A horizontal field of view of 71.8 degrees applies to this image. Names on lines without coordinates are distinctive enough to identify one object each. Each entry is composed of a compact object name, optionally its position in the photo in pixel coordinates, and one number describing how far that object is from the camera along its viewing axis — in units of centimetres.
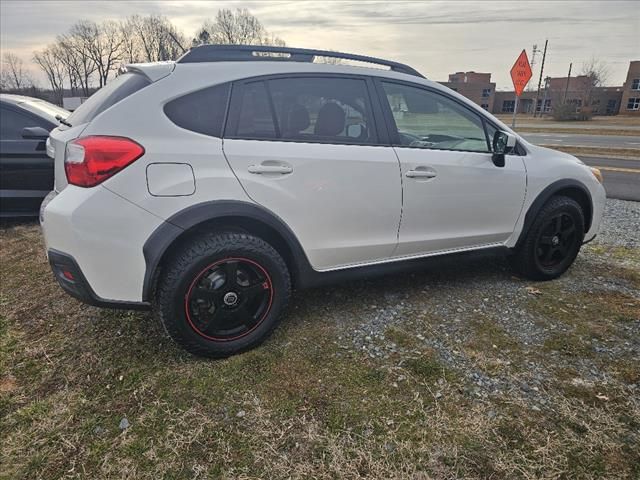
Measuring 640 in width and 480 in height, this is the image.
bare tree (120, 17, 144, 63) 6575
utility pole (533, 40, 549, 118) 5488
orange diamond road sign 1220
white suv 237
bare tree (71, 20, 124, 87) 6769
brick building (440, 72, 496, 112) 6662
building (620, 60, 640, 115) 5562
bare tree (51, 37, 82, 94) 6806
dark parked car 507
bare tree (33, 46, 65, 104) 6960
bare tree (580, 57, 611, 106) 5672
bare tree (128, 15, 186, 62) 6269
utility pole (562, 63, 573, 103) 5856
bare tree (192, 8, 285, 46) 5854
